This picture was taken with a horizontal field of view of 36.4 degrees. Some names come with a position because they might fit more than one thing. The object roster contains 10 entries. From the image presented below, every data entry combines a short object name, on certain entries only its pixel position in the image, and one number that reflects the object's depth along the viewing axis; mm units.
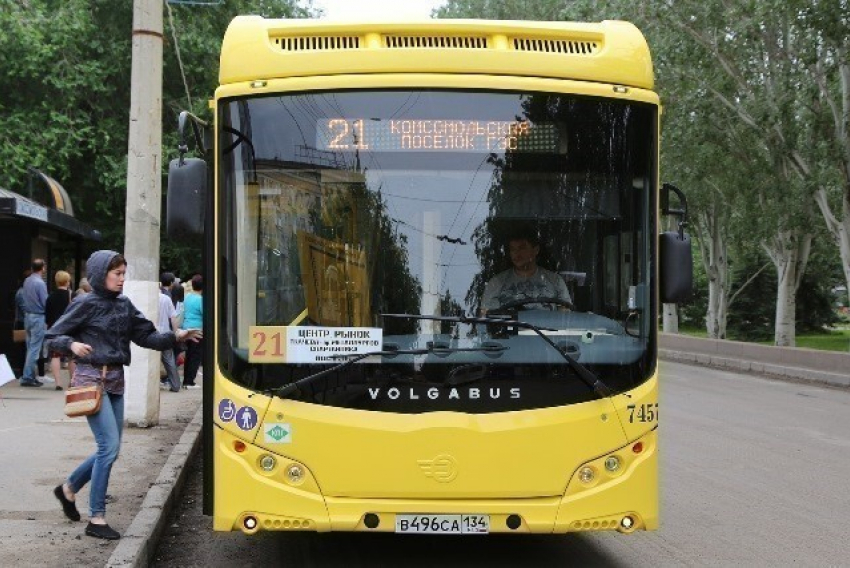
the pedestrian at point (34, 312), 18625
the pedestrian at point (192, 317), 19375
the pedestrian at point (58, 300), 18922
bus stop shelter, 18594
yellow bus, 6672
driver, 6750
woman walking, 7684
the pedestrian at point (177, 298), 22050
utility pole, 13117
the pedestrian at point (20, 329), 20062
